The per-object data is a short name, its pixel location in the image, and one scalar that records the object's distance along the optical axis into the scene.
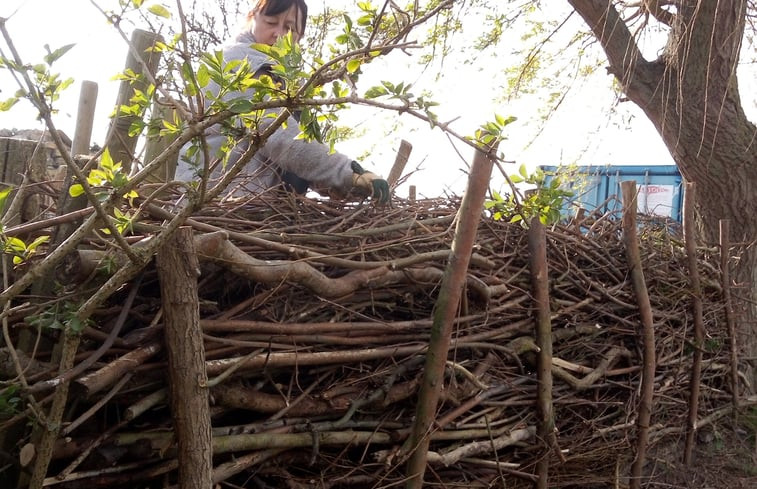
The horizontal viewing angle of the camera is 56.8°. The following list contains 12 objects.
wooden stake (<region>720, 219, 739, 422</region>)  4.35
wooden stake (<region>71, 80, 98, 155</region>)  3.12
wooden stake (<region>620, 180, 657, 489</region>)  3.50
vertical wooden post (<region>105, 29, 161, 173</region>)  2.45
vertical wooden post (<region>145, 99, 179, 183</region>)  2.50
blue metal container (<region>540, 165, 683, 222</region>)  9.22
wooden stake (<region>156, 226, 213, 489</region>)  1.91
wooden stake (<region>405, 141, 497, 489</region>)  2.51
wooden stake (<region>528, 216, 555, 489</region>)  2.98
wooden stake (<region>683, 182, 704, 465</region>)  3.99
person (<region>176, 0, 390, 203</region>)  2.79
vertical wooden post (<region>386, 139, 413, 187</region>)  3.82
